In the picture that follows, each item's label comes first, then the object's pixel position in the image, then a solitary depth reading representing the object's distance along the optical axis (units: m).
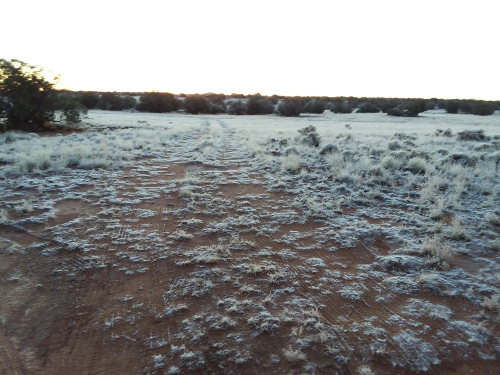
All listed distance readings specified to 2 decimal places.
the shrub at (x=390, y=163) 10.16
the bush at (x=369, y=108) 55.66
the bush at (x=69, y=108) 21.55
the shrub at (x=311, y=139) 15.27
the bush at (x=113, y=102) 54.22
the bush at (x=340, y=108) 57.28
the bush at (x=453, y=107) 53.69
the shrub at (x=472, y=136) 16.22
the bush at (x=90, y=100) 52.89
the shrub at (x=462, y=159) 10.18
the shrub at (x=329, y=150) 12.52
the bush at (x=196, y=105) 56.97
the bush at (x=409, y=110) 43.06
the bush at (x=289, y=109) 50.31
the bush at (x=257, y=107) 55.59
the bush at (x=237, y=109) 56.12
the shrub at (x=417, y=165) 9.84
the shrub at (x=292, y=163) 10.65
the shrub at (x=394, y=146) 13.53
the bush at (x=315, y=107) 55.28
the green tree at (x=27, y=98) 18.89
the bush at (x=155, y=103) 55.03
